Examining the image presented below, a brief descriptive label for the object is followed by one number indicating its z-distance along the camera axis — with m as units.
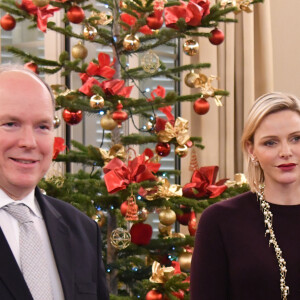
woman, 2.14
